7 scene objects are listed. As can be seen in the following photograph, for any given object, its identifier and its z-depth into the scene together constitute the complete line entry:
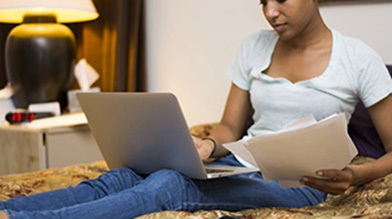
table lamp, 3.56
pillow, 2.71
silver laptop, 2.26
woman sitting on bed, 2.26
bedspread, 2.24
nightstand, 3.40
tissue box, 3.76
